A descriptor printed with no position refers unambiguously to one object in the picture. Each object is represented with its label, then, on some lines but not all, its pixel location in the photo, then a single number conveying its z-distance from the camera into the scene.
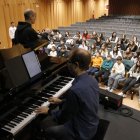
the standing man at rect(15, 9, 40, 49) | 2.29
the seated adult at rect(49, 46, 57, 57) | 6.32
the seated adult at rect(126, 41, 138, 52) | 5.90
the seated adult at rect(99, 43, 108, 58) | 5.71
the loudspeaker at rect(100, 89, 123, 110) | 2.36
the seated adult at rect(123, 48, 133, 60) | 5.13
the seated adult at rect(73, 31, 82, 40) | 7.54
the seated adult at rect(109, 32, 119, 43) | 7.38
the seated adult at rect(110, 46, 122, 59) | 5.56
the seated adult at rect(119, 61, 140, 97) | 4.16
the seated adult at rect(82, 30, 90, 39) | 7.99
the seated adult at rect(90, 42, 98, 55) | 6.07
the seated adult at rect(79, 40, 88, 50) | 6.50
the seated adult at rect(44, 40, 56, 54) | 6.62
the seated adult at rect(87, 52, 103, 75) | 5.13
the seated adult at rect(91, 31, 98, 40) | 7.59
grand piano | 1.47
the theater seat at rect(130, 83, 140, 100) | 4.18
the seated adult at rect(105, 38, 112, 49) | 6.41
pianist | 1.36
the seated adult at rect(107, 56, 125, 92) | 4.51
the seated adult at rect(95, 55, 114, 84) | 4.83
